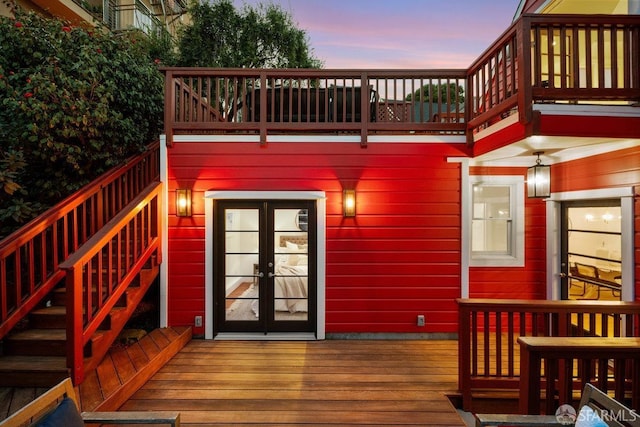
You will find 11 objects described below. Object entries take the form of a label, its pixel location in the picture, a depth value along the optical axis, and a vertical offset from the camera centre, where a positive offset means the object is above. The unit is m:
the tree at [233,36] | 8.27 +4.69
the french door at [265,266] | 4.42 -0.63
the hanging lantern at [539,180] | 3.85 +0.47
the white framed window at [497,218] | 4.61 +0.03
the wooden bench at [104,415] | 1.62 -1.09
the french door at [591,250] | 3.66 -0.36
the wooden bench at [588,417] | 1.53 -0.97
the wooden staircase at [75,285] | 2.76 -0.66
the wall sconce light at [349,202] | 4.34 +0.23
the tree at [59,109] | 3.85 +1.36
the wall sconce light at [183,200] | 4.30 +0.25
